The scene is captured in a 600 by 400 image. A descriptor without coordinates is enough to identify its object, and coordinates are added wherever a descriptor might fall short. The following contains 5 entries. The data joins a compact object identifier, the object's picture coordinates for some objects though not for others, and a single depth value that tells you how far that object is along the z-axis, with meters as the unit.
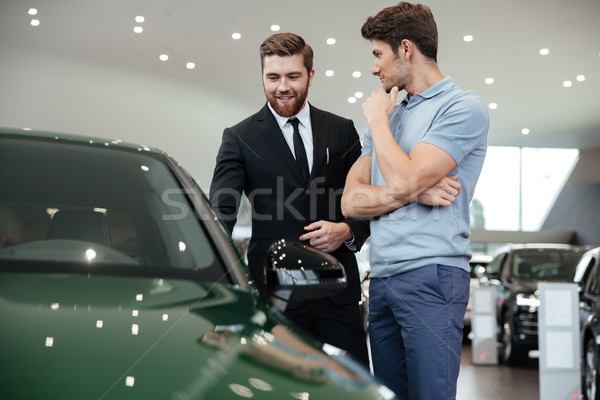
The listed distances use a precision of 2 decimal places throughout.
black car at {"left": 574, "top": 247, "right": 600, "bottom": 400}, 6.12
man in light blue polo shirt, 2.22
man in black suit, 2.80
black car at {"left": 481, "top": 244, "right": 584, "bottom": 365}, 9.45
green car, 1.19
